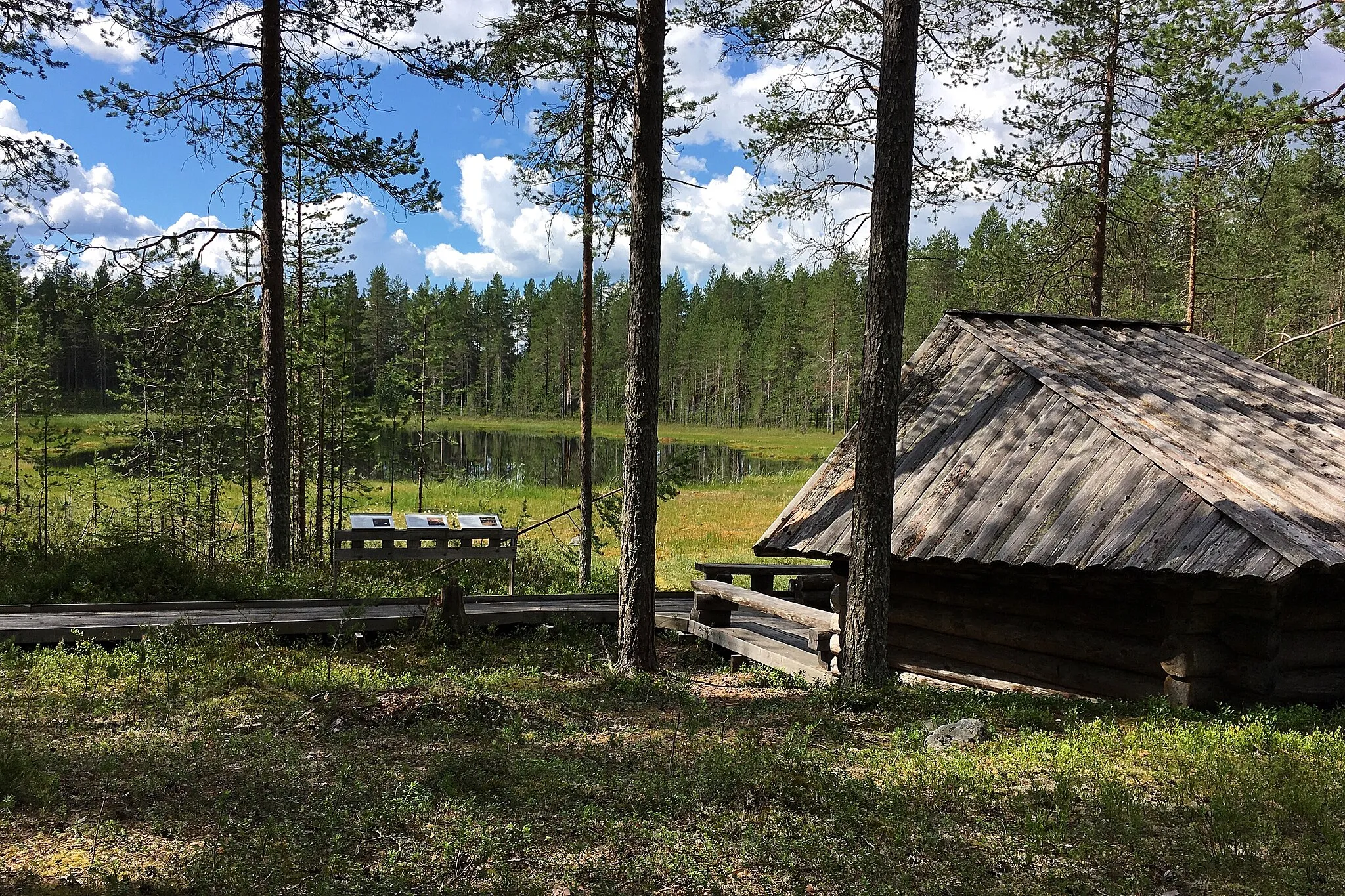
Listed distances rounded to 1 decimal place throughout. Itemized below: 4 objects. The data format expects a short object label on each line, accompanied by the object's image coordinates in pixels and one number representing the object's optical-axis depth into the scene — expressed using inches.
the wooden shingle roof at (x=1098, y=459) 334.0
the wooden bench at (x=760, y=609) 432.1
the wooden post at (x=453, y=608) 488.1
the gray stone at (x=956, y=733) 287.6
